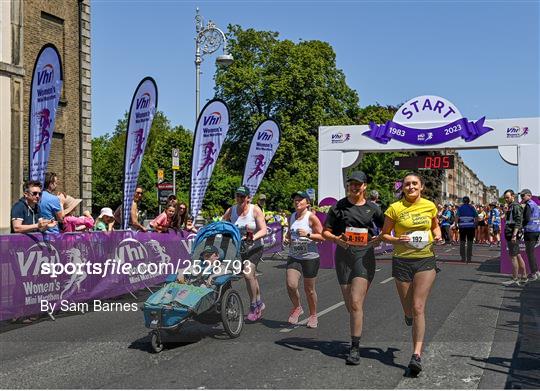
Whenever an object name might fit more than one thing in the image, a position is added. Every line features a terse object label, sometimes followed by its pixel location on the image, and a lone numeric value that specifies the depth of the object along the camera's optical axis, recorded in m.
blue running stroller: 7.38
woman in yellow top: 6.37
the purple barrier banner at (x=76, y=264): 9.29
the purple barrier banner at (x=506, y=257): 15.81
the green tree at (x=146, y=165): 55.22
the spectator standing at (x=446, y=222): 29.47
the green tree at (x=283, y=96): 49.41
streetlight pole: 24.47
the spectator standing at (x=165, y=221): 13.04
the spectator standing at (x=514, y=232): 13.65
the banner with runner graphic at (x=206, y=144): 16.94
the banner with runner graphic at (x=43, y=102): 12.77
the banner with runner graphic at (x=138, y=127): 14.33
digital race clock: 23.25
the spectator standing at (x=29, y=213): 9.69
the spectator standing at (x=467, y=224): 18.25
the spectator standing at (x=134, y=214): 13.14
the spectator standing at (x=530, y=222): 13.78
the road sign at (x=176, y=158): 24.66
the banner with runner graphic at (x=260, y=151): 20.59
